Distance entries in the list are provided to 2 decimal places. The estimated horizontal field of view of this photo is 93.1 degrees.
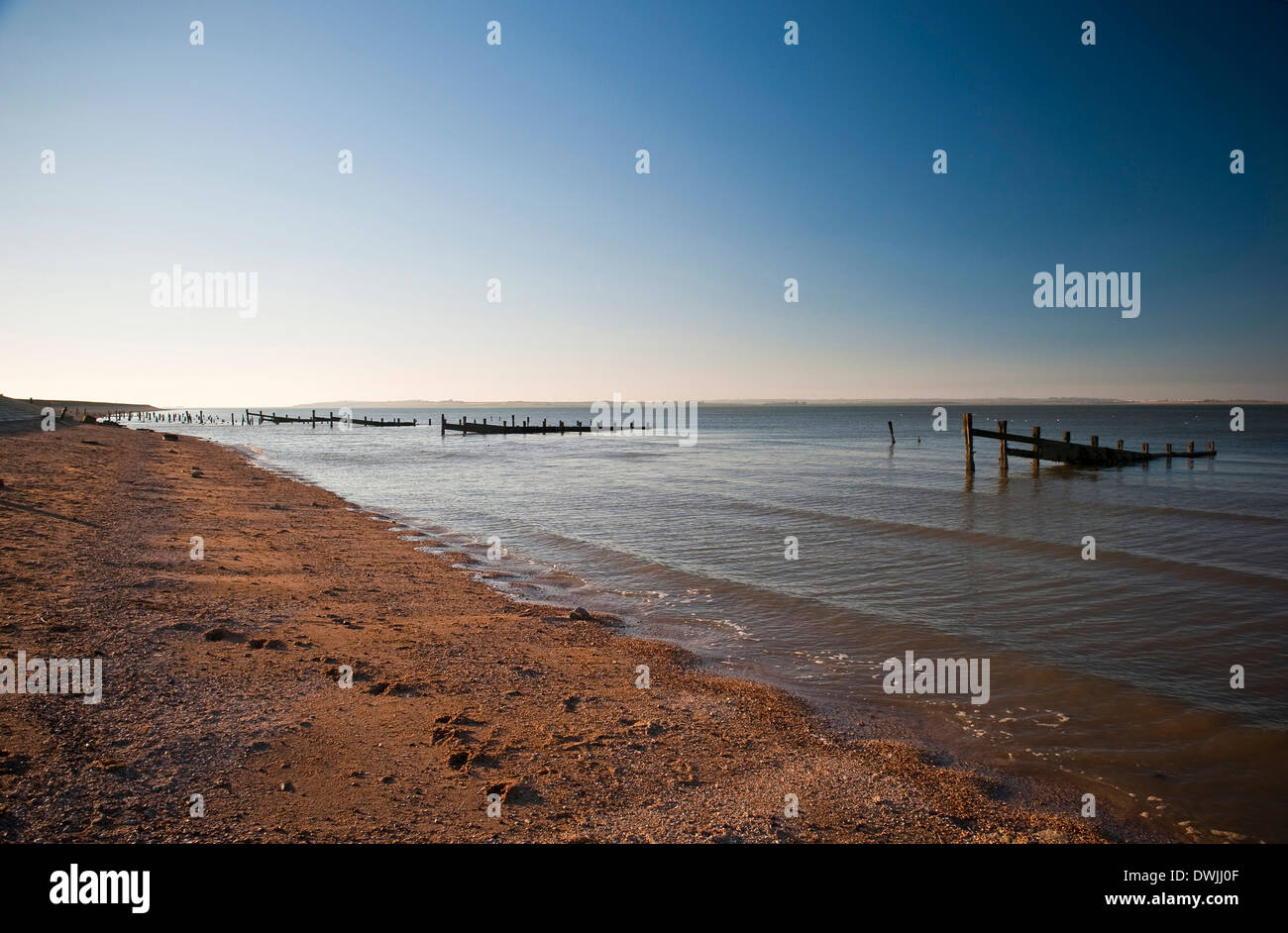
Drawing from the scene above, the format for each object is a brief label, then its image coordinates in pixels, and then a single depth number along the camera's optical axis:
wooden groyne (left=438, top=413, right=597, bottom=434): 81.31
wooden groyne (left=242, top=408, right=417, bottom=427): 95.59
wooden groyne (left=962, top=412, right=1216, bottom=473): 33.50
